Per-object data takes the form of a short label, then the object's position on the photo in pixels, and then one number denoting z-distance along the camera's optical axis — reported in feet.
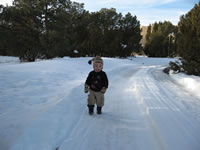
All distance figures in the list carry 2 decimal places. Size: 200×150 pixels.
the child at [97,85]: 12.87
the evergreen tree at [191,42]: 33.06
